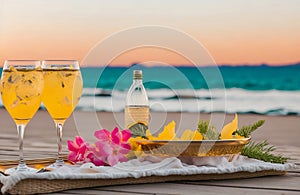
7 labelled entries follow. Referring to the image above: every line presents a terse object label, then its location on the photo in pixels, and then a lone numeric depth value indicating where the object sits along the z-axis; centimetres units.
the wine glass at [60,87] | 165
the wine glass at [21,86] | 158
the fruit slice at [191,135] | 167
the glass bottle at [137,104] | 185
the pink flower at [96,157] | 171
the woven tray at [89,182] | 149
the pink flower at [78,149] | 173
